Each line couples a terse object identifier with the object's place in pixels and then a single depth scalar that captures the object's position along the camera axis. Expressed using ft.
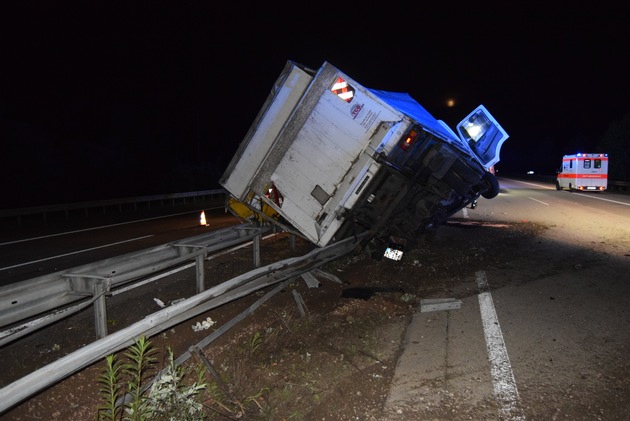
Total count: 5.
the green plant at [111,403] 9.71
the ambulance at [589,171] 88.53
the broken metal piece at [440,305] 18.30
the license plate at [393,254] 22.54
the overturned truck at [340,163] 20.65
